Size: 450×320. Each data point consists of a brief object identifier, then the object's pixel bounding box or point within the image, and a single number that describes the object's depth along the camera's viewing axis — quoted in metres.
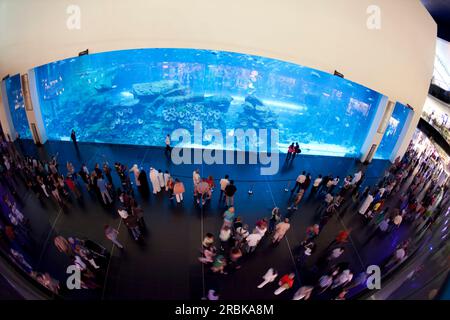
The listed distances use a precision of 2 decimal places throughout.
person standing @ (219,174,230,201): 7.38
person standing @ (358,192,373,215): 7.68
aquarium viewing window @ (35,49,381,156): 10.53
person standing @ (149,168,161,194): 7.47
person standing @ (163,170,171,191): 7.70
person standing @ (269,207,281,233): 6.87
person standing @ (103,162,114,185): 7.93
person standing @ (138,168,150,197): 7.54
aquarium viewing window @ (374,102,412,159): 11.02
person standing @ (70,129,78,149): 10.48
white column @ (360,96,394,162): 10.97
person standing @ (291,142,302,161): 10.78
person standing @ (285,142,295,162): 10.88
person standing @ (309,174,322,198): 8.48
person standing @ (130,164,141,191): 7.63
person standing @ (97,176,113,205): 6.82
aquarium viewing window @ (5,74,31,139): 8.57
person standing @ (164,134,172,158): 10.43
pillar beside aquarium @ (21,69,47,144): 9.38
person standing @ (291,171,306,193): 8.13
